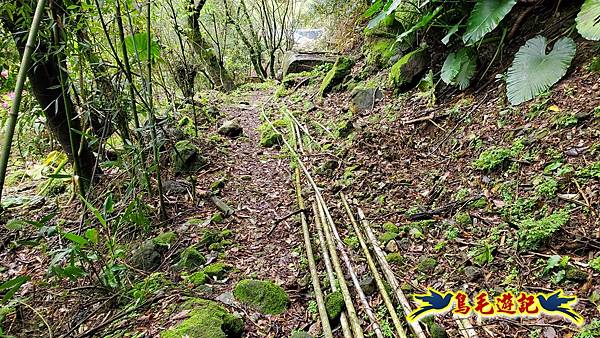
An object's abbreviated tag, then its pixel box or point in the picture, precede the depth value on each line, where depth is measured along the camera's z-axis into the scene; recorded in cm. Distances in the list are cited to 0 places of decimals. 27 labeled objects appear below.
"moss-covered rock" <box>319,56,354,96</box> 564
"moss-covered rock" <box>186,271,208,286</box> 220
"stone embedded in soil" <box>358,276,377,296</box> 199
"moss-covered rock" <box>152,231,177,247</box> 260
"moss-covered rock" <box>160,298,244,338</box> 163
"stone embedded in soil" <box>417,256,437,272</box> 207
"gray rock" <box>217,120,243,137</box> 505
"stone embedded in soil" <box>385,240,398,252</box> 228
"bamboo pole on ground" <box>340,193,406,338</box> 166
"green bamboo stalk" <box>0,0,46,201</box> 75
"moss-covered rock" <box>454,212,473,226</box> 223
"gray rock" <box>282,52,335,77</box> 778
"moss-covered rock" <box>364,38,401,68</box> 466
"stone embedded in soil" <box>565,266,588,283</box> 162
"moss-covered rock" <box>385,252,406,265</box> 217
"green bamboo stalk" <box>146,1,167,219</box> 269
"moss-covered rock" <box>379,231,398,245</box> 235
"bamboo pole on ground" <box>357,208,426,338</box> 164
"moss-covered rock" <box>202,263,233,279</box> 230
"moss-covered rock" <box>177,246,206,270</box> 238
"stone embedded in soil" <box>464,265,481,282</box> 189
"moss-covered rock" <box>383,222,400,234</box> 242
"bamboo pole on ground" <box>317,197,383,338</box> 175
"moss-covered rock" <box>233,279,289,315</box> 200
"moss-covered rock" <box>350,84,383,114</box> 438
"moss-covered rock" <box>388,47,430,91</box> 394
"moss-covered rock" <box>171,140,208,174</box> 376
